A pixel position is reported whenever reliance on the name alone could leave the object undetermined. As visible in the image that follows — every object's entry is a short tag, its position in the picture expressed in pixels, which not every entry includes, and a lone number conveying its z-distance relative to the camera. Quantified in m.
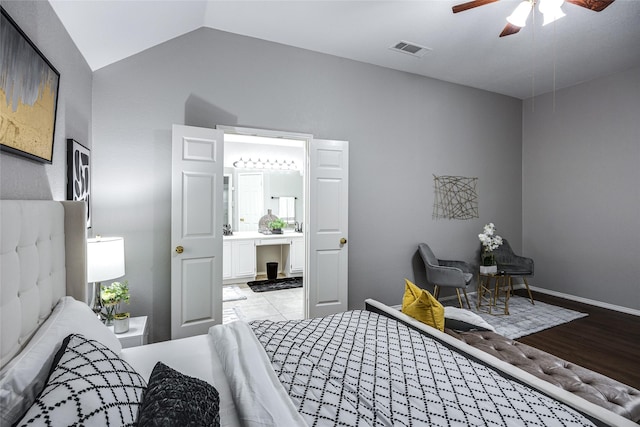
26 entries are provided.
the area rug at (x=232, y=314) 3.80
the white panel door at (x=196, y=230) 2.93
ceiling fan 2.15
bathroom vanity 5.32
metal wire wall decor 4.60
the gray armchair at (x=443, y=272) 3.86
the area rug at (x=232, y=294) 4.61
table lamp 2.06
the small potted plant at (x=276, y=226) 5.87
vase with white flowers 4.16
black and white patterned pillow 0.78
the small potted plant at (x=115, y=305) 2.31
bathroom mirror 5.80
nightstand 2.30
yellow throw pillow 2.13
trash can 5.68
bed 0.93
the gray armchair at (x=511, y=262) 4.31
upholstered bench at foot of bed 1.58
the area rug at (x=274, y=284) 5.19
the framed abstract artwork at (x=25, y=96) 1.21
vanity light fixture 5.73
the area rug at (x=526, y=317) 3.56
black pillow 0.86
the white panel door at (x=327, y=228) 3.62
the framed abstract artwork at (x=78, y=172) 2.08
